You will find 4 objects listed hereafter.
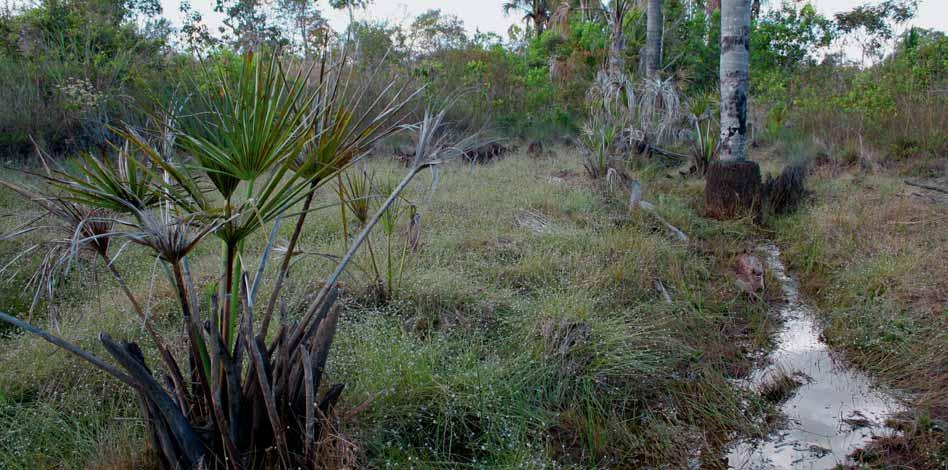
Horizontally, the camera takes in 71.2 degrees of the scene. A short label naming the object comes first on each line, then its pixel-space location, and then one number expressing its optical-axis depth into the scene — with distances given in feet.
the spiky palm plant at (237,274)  5.86
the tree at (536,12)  87.66
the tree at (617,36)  34.71
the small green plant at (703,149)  28.17
